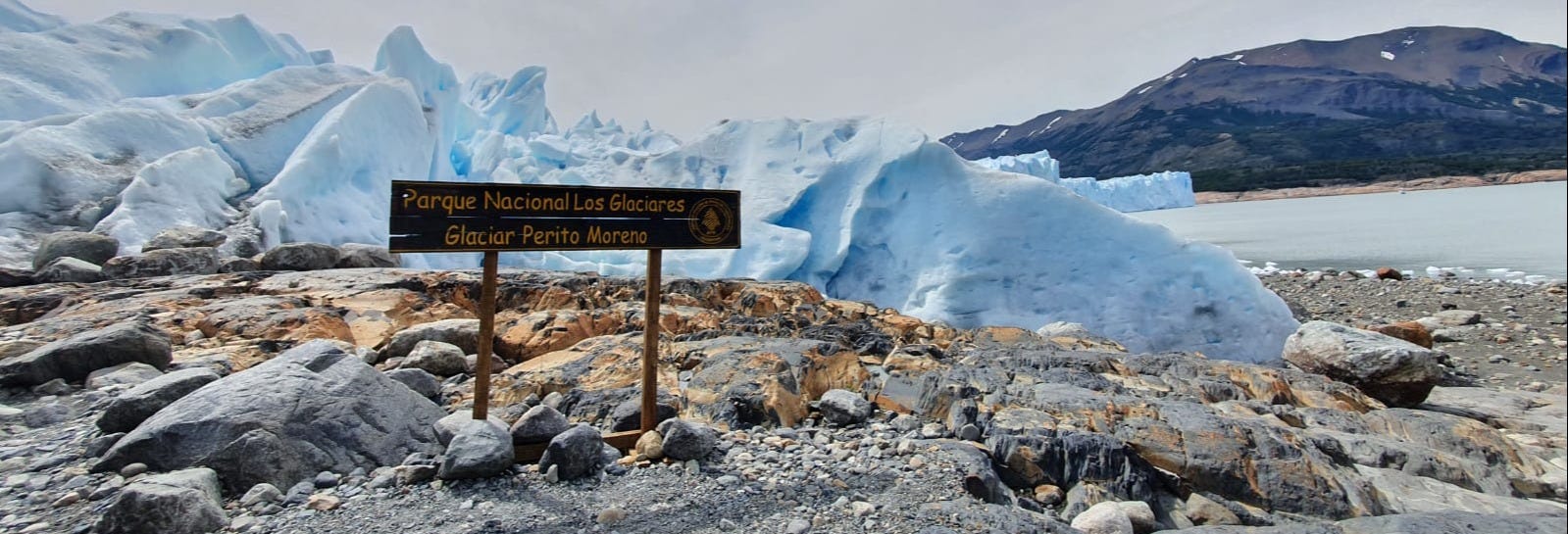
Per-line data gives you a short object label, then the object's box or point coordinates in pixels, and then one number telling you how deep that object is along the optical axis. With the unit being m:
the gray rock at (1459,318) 11.58
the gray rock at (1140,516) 2.64
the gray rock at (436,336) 5.27
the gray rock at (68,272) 7.96
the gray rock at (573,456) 2.77
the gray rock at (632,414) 3.42
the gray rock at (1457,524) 2.26
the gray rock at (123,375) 3.78
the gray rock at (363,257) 10.24
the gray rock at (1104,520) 2.54
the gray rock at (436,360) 4.73
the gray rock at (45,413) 3.26
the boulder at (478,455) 2.67
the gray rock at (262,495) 2.37
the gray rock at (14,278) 7.76
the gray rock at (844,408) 3.65
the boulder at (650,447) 3.02
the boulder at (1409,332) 8.86
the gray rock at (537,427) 2.94
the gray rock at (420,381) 4.02
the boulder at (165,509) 2.05
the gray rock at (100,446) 2.71
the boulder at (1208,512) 2.86
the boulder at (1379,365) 6.14
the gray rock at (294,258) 9.57
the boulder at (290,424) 2.52
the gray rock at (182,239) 9.86
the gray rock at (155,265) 8.34
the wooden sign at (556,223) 2.89
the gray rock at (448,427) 2.98
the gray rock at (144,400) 2.91
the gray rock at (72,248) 8.98
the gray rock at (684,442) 3.00
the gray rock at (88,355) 3.67
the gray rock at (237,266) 9.46
